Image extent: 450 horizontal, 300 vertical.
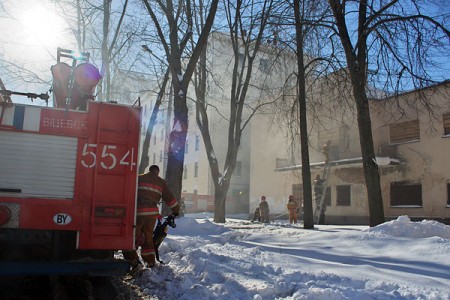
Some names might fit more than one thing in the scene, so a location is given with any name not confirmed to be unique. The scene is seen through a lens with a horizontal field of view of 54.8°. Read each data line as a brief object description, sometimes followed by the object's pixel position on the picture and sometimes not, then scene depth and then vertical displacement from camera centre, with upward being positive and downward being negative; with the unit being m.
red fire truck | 4.46 +0.21
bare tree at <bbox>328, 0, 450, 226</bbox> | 11.27 +4.25
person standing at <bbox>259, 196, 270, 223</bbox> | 21.81 -0.08
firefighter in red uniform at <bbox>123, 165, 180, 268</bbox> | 6.14 -0.08
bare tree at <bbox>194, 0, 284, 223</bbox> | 17.31 +4.49
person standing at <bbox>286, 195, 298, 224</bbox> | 19.42 +0.03
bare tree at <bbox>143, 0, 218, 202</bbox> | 11.54 +3.13
